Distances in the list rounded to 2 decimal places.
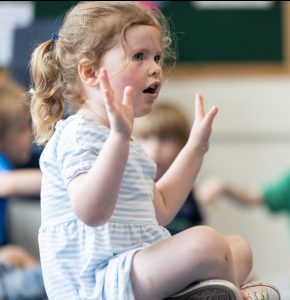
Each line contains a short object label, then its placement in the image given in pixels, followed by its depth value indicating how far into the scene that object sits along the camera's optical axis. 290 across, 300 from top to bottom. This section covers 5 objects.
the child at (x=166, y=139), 4.23
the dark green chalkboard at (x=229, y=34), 5.20
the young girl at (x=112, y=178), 1.92
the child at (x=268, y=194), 4.62
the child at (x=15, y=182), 3.43
